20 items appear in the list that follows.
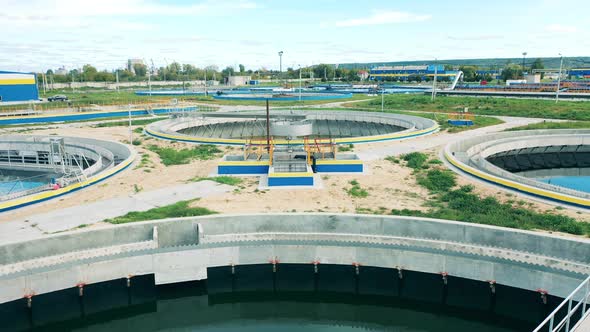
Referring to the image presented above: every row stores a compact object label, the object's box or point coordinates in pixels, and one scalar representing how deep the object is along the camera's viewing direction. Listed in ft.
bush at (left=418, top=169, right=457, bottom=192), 76.95
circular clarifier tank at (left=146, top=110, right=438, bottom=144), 145.69
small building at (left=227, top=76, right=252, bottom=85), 481.46
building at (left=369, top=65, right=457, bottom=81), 475.72
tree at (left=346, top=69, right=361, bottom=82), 535.60
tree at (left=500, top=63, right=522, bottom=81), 443.24
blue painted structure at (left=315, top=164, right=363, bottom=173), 87.25
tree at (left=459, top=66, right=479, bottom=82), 462.19
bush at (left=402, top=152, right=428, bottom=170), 91.62
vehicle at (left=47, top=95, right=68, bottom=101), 258.61
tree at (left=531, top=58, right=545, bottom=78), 556.92
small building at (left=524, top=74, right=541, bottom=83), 388.16
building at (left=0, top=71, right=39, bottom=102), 203.82
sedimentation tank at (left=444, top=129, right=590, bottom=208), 111.75
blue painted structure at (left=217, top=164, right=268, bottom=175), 87.30
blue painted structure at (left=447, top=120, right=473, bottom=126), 146.82
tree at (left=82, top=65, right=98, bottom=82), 494.18
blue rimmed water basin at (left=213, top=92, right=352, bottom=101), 244.67
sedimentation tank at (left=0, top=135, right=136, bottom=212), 84.74
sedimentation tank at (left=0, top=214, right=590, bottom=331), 50.19
